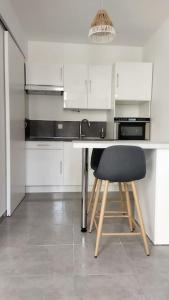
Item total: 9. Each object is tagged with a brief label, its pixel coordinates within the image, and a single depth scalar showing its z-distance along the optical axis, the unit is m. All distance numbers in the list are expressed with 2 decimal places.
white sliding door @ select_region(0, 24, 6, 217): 2.56
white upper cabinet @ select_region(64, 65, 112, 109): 3.84
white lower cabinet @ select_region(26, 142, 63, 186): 3.73
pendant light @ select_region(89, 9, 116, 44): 2.02
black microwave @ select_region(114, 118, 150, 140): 3.77
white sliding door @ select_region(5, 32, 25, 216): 2.73
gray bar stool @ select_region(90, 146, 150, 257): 1.90
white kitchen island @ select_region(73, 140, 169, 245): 2.08
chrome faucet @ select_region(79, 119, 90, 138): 4.23
